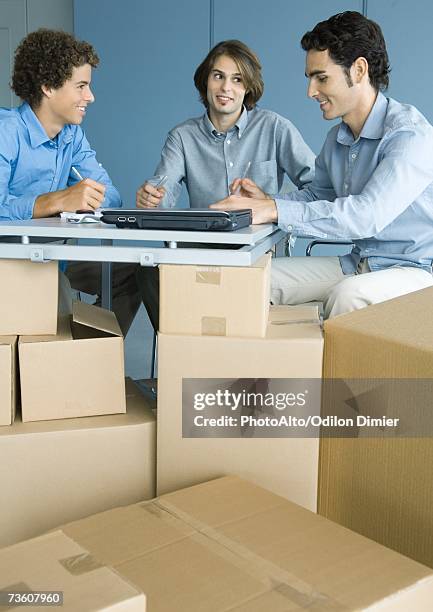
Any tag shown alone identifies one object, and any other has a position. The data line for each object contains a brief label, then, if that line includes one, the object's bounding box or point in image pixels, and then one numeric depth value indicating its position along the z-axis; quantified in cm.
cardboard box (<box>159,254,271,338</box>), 141
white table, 139
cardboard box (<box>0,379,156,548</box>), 142
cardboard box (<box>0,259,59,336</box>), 150
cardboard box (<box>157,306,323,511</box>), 142
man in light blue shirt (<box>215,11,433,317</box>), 179
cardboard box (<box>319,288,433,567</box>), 124
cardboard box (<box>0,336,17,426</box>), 144
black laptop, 141
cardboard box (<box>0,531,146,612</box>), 83
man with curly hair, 232
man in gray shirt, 266
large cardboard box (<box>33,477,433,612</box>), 97
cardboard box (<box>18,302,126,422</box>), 147
